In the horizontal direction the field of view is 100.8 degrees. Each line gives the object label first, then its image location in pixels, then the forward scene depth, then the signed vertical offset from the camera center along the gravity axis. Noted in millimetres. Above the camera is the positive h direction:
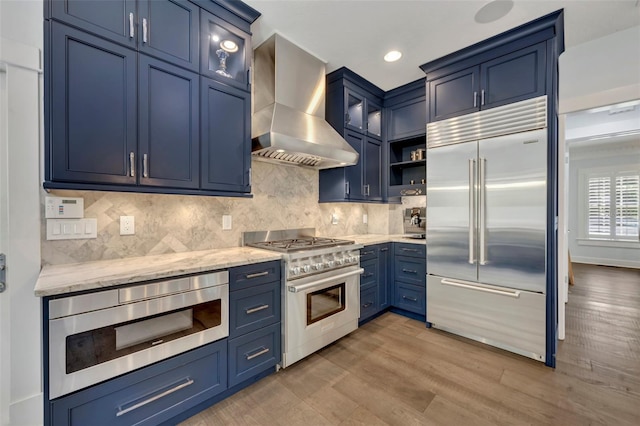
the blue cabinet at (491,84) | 2320 +1239
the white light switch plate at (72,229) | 1669 -102
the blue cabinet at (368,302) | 3001 -1041
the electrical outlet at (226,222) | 2502 -90
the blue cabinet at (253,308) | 1867 -713
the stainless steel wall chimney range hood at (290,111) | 2307 +1001
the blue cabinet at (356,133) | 3148 +995
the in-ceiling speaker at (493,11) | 2037 +1605
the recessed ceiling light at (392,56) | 2686 +1626
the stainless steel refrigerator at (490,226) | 2309 -133
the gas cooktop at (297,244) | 2331 -310
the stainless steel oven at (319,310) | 2178 -903
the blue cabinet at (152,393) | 1303 -999
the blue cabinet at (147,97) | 1462 +761
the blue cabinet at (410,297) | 3094 -1033
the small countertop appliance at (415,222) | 3580 -138
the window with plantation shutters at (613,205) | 5973 +140
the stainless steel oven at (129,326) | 1264 -633
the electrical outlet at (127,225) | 1933 -90
